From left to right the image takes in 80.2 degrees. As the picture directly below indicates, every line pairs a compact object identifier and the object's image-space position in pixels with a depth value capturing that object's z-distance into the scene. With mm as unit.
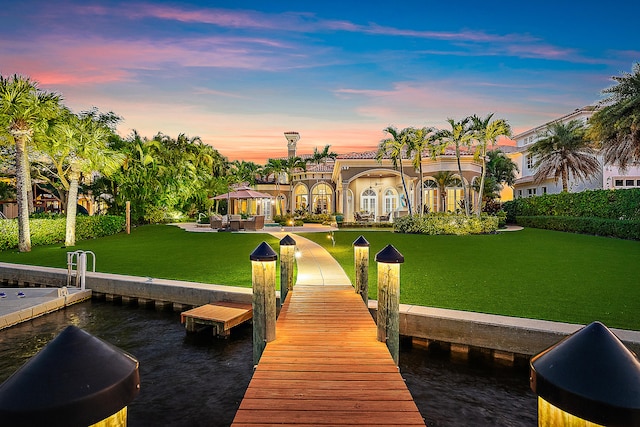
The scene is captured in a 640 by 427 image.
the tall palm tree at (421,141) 24734
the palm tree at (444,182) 29881
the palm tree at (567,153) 30781
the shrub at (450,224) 21906
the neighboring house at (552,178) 31500
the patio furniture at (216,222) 26891
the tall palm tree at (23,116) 16859
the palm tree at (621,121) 18125
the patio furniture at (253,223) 25297
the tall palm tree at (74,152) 18609
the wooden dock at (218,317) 7777
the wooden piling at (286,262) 8211
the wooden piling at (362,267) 7895
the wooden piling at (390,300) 5520
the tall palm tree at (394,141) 25562
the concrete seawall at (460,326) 6113
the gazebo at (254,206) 39781
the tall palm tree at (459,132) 23031
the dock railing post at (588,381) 997
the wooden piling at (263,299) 5516
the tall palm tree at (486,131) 22312
